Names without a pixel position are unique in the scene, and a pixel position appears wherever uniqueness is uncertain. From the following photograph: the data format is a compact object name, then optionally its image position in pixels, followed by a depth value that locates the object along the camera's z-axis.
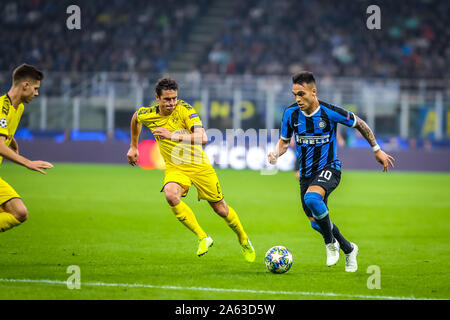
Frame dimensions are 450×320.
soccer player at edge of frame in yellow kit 14.78
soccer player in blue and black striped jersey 15.99
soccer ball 15.45
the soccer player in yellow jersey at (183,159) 16.66
